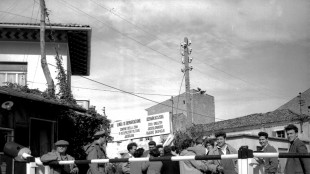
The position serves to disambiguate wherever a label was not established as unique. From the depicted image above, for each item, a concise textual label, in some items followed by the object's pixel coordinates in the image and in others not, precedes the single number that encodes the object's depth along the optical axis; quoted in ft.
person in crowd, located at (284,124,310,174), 18.51
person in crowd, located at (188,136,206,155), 22.77
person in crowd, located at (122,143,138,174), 26.69
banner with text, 40.37
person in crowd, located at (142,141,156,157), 24.72
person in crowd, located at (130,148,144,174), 22.36
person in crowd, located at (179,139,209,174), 22.16
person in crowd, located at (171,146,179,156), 28.81
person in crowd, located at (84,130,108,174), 22.60
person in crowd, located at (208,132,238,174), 21.81
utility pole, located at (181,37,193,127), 80.12
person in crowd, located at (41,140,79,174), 17.65
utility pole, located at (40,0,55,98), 51.62
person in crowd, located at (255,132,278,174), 22.82
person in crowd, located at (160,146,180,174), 23.65
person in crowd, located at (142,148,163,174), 22.12
